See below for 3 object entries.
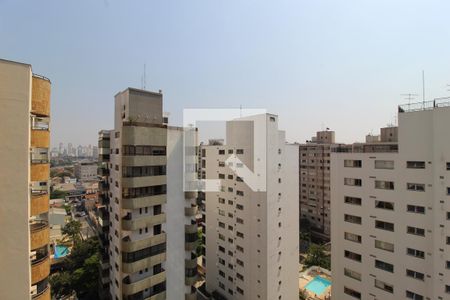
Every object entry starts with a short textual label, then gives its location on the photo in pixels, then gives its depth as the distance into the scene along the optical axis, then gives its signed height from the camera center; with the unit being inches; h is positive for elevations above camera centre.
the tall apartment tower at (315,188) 1881.2 -324.5
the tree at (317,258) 1365.7 -654.8
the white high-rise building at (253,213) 917.8 -274.9
